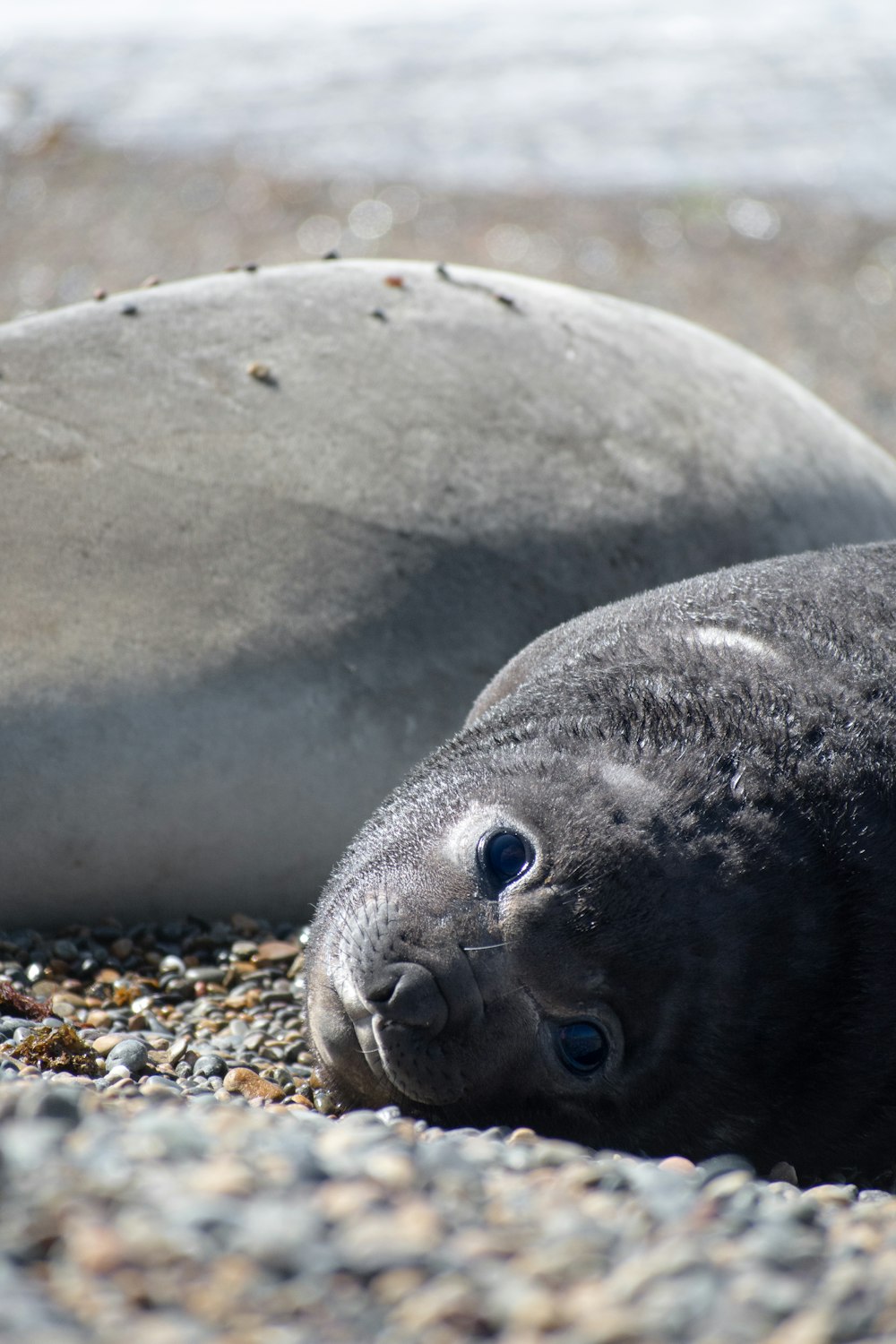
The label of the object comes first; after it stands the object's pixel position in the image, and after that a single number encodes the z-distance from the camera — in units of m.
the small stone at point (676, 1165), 5.01
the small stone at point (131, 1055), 6.50
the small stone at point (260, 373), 9.12
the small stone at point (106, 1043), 6.65
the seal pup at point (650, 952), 5.60
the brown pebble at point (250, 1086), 6.45
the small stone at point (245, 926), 8.09
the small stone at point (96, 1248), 3.67
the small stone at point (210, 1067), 6.60
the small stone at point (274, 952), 7.87
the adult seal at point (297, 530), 7.86
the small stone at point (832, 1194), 4.97
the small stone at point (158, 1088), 5.41
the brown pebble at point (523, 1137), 5.11
